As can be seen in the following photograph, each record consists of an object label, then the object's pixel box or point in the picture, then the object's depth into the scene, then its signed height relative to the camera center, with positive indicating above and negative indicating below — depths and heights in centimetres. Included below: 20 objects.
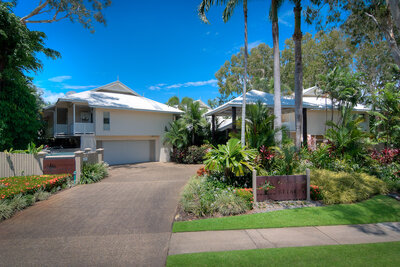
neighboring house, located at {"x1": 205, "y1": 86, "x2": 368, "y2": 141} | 1583 +198
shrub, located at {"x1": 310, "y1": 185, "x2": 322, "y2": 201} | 748 -195
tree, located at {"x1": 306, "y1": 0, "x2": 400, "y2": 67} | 1129 +695
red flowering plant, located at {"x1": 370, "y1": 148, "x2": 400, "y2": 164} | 1069 -103
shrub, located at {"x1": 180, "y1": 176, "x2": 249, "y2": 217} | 643 -201
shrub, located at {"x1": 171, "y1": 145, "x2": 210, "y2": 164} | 1792 -143
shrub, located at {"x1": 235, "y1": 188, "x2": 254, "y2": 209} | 685 -188
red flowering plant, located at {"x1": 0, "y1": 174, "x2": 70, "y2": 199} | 731 -179
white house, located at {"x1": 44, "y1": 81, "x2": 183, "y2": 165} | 1688 +117
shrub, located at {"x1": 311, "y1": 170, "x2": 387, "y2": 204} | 726 -179
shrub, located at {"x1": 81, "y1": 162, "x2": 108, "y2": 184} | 1091 -188
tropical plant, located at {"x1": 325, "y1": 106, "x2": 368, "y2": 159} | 1009 -18
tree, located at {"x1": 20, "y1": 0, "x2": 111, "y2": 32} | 1497 +918
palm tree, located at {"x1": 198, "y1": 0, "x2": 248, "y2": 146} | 1074 +653
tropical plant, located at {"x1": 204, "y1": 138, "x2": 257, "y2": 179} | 759 -82
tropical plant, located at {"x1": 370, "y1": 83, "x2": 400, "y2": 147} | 1170 +114
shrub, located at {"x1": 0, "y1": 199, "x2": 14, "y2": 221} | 620 -212
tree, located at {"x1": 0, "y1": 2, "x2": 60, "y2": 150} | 1306 +326
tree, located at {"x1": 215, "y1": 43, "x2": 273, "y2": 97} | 3428 +1114
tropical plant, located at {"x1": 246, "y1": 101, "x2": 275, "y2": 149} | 883 +35
